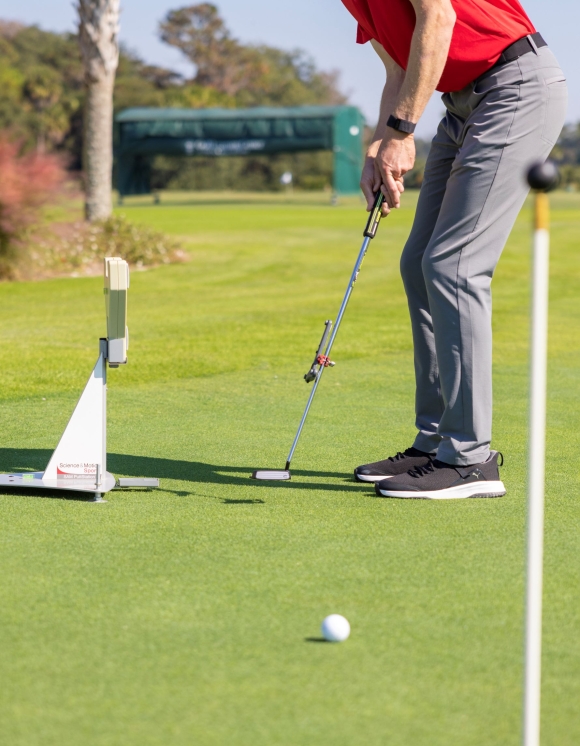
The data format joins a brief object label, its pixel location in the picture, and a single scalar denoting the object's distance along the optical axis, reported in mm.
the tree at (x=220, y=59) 79750
